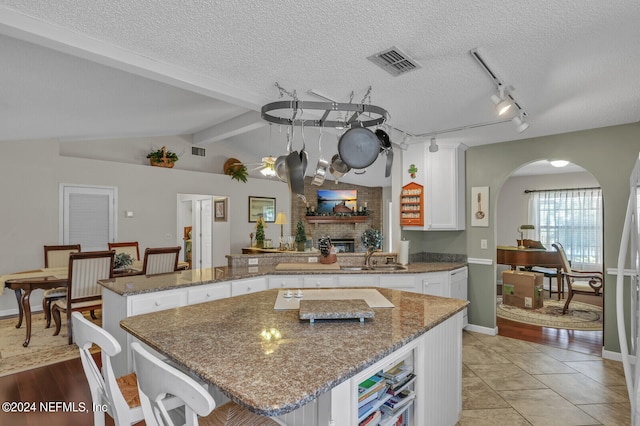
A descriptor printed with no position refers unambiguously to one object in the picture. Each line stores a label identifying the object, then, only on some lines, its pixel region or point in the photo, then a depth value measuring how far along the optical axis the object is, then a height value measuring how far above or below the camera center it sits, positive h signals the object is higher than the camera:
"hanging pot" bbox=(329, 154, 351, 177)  2.72 +0.39
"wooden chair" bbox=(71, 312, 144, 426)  1.22 -0.65
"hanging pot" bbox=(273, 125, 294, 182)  2.55 +0.37
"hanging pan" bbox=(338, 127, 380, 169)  2.09 +0.43
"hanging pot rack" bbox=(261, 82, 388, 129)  1.99 +0.64
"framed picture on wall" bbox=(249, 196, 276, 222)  7.83 +0.19
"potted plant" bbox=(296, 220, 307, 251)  4.75 -0.34
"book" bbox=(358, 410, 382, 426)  1.41 -0.85
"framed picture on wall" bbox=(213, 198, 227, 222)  7.40 +0.14
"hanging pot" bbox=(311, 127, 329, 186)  2.72 +0.36
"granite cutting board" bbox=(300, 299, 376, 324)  1.64 -0.46
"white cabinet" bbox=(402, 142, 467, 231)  4.20 +0.43
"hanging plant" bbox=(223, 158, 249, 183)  7.32 +1.01
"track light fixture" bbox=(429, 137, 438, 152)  3.48 +0.70
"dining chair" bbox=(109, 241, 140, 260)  5.23 -0.48
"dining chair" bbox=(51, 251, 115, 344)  3.59 -0.67
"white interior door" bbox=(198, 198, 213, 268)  7.34 -0.34
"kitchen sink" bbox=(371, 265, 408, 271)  3.69 -0.57
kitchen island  1.07 -0.51
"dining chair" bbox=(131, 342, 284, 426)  0.86 -0.46
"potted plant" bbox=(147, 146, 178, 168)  6.21 +1.07
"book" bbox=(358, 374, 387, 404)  1.41 -0.73
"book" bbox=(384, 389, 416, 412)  1.57 -0.86
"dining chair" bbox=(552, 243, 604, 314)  4.90 -0.95
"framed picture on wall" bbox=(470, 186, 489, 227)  4.24 +0.13
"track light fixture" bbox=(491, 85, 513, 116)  2.25 +0.75
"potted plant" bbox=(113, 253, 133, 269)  4.34 -0.57
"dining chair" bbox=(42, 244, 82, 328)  4.79 -0.53
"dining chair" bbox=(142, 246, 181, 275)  3.93 -0.52
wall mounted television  9.48 +0.45
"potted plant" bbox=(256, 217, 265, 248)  7.25 -0.39
